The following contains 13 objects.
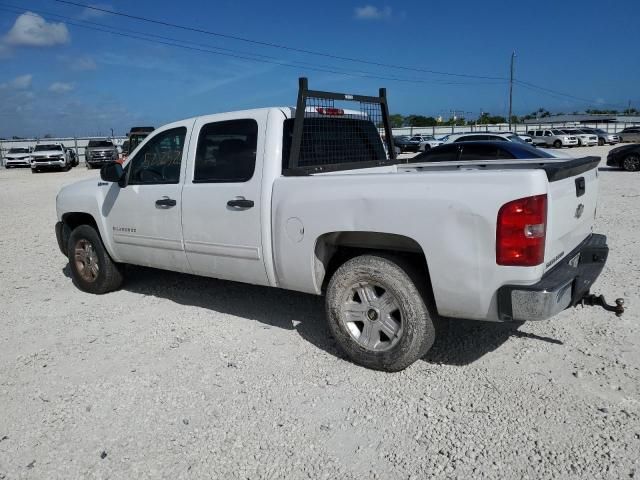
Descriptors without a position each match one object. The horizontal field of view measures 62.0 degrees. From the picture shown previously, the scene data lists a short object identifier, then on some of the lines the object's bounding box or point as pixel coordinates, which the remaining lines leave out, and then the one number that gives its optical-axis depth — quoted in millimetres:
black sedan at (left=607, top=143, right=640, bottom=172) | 19641
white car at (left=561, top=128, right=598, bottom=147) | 43156
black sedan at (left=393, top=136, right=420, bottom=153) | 41828
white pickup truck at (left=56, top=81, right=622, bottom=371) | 3195
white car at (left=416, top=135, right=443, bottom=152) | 43138
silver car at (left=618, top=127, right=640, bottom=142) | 43312
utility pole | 62281
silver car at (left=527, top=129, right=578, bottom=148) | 42250
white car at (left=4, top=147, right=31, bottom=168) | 36531
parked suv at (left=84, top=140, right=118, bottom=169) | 34125
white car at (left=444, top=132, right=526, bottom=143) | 23922
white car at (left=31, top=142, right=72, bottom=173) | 31531
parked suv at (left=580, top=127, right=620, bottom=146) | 46469
